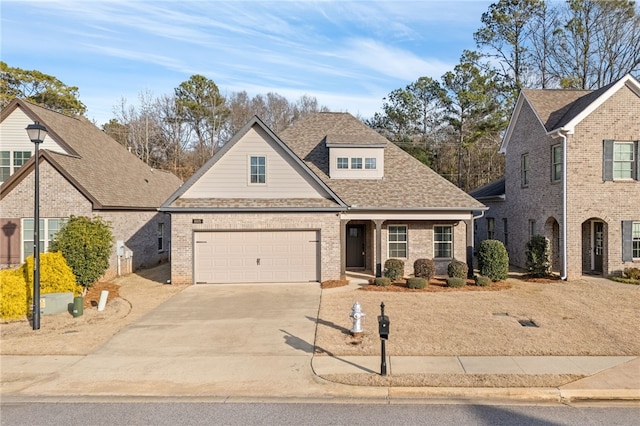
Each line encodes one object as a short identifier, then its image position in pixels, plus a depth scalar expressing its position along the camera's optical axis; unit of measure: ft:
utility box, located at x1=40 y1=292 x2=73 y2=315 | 38.42
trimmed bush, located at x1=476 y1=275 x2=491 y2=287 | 49.98
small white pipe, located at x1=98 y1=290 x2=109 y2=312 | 40.16
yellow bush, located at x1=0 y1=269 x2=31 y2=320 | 37.01
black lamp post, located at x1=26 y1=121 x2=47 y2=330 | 33.88
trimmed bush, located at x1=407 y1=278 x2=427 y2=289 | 48.96
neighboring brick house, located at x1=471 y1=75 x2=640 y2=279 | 54.13
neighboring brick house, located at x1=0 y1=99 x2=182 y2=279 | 56.18
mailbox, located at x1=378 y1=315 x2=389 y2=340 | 23.50
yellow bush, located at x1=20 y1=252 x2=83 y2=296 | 39.76
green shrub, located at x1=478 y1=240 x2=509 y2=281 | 51.85
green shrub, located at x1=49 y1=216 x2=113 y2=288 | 44.88
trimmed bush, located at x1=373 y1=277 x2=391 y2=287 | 50.09
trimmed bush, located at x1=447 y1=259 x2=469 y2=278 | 51.80
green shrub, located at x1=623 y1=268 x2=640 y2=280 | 52.09
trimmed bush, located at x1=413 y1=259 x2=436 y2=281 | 53.06
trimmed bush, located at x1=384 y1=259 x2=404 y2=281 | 52.85
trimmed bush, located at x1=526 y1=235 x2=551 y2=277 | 55.47
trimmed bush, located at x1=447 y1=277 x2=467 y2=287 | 49.73
